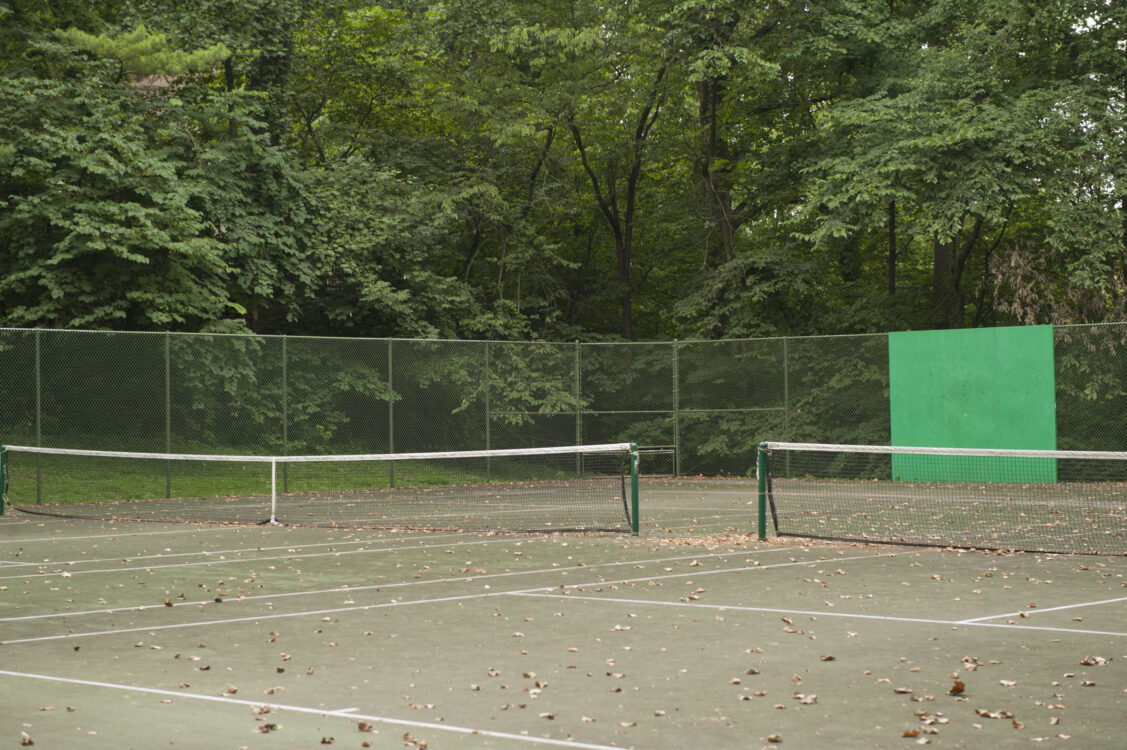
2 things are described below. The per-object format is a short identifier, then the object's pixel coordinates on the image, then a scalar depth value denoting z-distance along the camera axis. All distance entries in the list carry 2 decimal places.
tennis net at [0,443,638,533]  15.84
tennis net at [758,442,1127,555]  13.10
